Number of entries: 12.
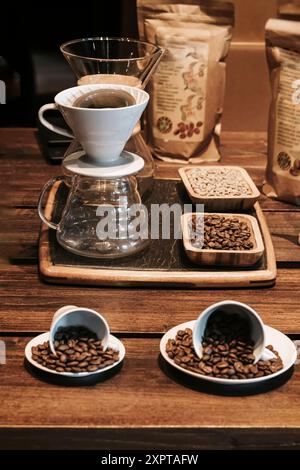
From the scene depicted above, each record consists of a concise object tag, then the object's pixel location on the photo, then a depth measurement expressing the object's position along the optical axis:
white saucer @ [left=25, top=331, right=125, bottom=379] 1.34
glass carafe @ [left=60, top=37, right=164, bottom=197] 1.71
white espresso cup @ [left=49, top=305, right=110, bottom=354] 1.36
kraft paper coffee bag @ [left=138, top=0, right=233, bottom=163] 1.93
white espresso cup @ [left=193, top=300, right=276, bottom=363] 1.36
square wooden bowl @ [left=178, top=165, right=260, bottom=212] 1.70
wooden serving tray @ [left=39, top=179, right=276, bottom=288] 1.54
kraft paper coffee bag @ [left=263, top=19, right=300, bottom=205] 1.78
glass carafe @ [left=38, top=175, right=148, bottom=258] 1.59
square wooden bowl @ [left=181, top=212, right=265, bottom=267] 1.55
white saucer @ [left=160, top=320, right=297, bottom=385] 1.33
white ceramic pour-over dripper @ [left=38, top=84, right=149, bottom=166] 1.45
